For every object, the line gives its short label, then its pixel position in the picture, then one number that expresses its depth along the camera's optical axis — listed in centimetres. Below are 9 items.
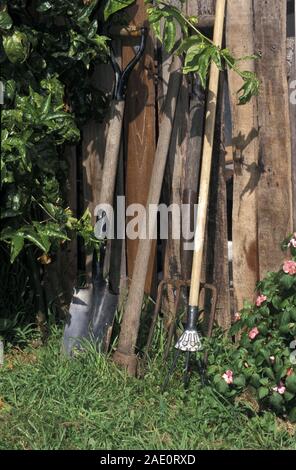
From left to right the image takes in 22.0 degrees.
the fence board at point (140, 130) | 427
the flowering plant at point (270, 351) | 345
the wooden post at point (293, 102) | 396
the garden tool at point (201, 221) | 374
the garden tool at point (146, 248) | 400
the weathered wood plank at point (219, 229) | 416
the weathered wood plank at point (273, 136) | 396
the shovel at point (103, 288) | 410
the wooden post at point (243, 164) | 399
